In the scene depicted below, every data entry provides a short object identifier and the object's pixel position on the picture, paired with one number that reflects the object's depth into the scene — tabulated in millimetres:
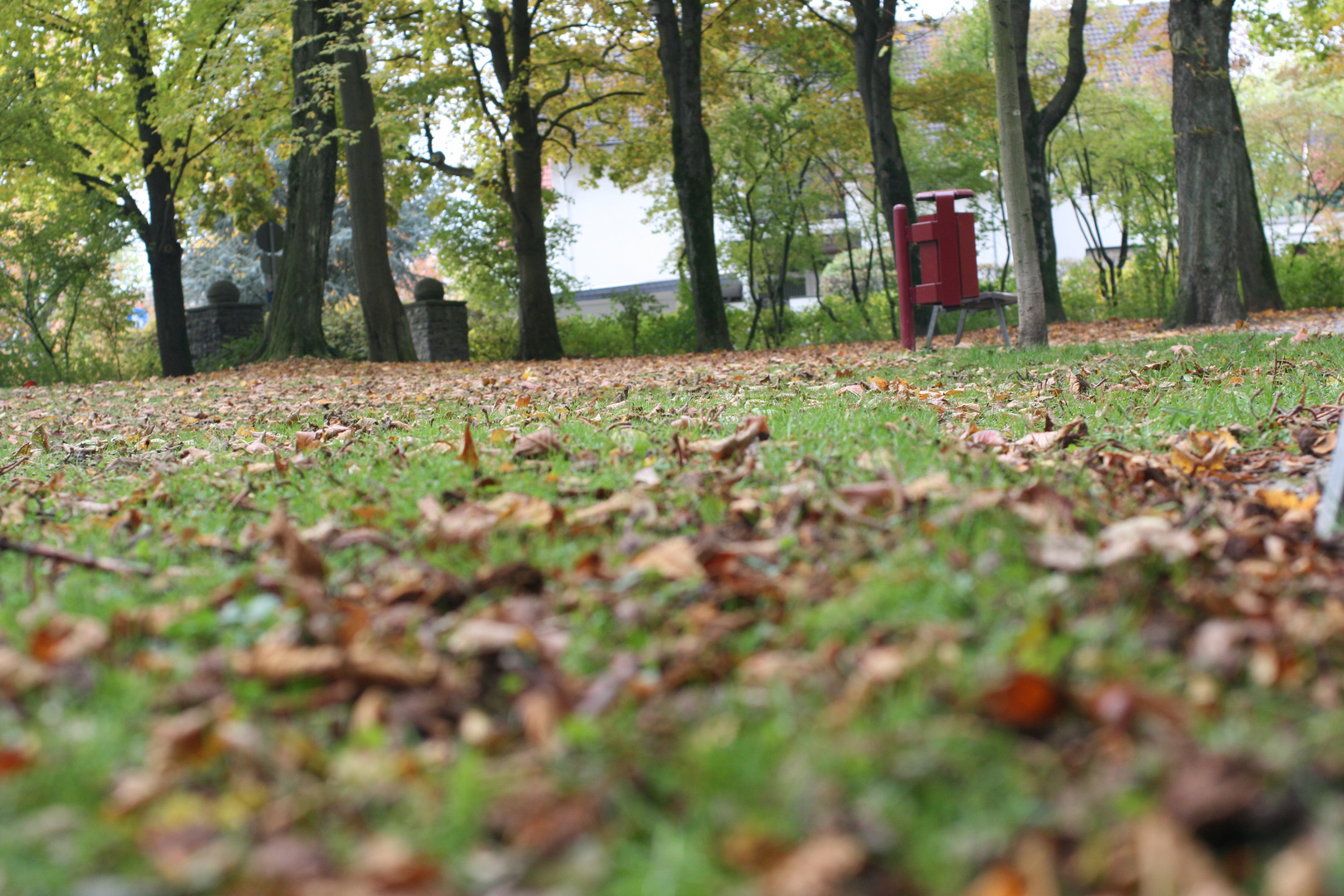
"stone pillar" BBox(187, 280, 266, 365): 23156
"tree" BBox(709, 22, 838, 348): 25203
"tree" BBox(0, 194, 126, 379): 20297
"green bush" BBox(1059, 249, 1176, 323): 22281
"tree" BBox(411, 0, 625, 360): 19953
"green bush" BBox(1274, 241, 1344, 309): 20391
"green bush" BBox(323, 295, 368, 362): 24281
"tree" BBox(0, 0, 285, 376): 18609
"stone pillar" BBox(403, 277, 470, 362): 22312
